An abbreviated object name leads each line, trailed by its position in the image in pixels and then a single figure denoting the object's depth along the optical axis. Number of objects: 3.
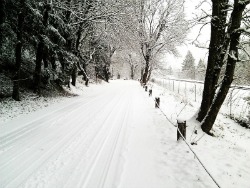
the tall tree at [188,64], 81.38
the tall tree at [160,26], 29.42
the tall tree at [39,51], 13.84
